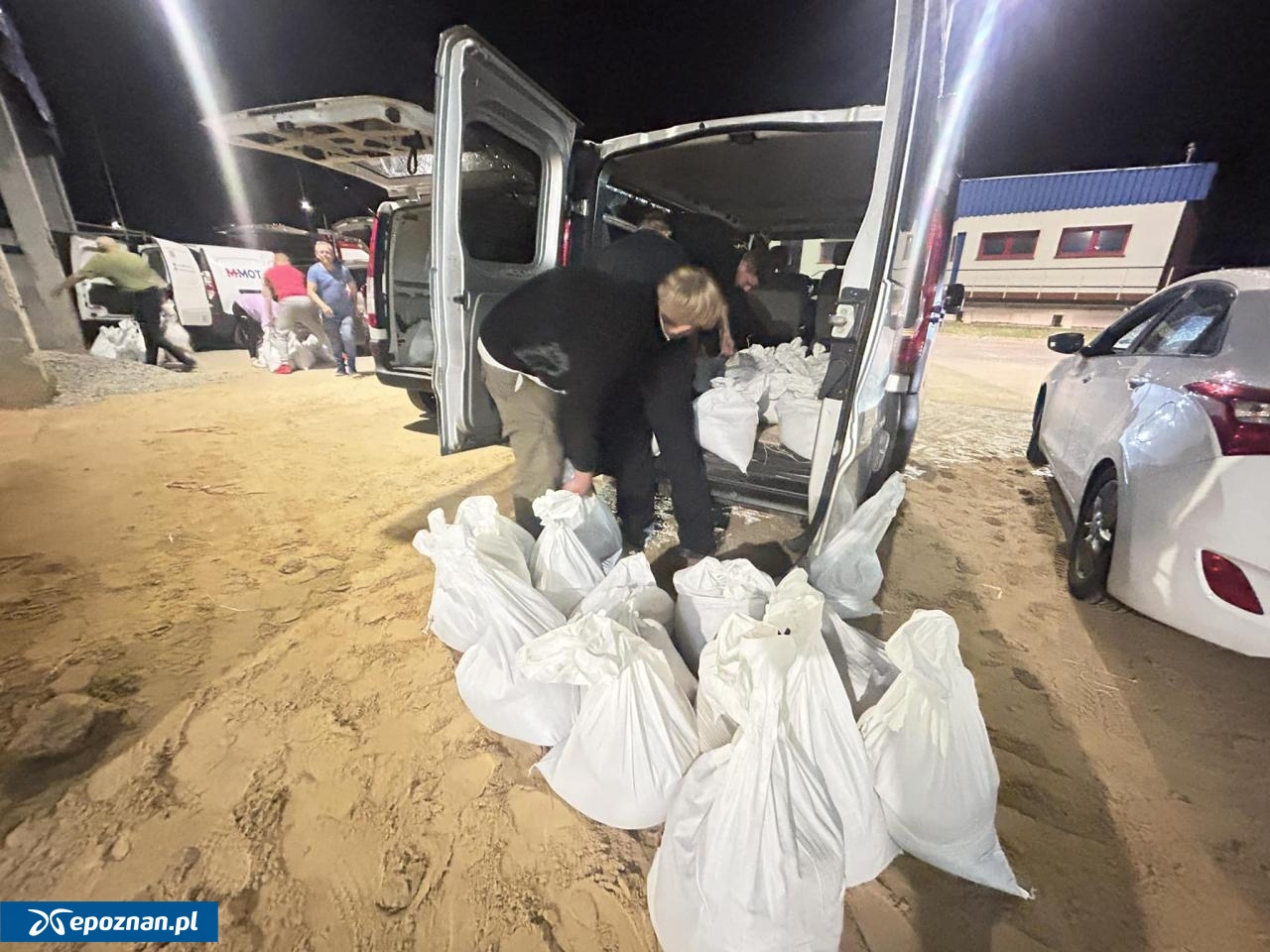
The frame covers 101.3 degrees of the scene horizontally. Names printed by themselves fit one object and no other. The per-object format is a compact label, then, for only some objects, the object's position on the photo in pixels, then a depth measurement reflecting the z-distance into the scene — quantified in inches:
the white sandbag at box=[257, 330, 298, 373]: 275.9
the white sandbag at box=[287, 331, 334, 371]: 279.0
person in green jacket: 228.5
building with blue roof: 655.8
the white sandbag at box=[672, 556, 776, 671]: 61.6
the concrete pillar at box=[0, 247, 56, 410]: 190.2
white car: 59.9
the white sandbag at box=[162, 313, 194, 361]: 253.1
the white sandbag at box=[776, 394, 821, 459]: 114.0
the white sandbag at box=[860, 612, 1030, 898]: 43.1
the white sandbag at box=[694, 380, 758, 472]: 106.5
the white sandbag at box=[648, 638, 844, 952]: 36.8
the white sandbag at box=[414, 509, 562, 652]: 61.0
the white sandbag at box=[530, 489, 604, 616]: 74.6
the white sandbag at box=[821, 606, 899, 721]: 55.4
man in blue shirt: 248.5
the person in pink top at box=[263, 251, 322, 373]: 257.0
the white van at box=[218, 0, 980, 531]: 71.2
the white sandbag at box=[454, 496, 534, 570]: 71.6
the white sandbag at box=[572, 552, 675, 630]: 62.6
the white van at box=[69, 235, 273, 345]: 245.9
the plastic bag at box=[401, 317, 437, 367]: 182.7
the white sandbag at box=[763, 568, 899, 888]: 43.6
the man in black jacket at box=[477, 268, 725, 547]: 77.0
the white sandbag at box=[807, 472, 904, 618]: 79.3
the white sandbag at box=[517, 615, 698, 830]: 47.6
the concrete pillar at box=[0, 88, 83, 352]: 232.4
